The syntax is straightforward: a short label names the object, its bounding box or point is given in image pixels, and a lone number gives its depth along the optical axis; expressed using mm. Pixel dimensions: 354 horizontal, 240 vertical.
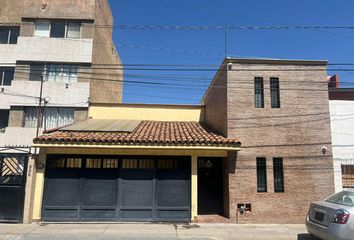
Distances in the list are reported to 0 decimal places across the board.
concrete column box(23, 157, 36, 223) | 12086
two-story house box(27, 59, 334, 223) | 12820
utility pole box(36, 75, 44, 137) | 18939
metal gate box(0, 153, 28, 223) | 12047
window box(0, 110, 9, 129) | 20519
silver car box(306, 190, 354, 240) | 7945
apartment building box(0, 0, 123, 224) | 19609
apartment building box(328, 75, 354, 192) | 13934
